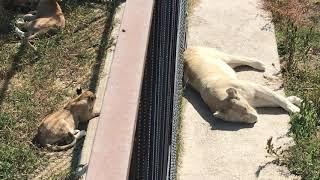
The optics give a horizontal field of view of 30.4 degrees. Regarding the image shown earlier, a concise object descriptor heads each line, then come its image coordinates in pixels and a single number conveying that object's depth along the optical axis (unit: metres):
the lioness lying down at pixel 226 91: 6.07
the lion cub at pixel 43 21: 8.56
